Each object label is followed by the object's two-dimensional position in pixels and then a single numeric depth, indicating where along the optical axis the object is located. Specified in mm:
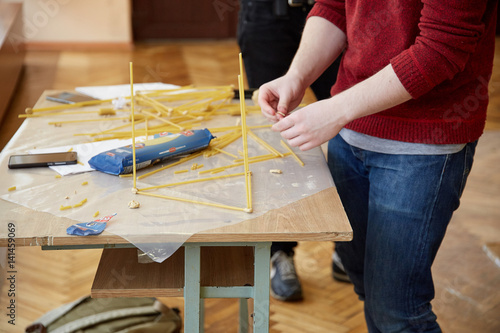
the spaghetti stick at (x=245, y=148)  1059
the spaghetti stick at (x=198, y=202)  1014
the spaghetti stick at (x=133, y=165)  1123
